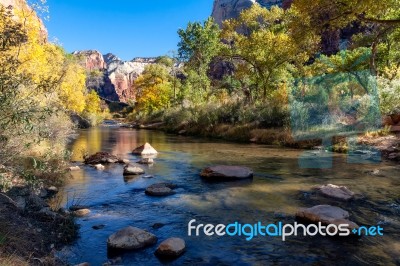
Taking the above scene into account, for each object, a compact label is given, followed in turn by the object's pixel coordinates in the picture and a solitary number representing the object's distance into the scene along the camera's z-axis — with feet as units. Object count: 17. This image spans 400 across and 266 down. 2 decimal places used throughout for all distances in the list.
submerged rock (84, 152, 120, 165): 56.39
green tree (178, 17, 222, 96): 143.43
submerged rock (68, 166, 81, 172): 48.35
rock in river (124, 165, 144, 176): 47.01
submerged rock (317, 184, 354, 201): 32.53
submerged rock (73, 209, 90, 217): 28.99
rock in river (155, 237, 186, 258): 21.11
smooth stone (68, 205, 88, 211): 30.34
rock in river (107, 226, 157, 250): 22.11
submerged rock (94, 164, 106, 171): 51.05
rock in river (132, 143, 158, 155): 67.98
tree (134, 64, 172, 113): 203.62
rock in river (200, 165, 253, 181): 42.96
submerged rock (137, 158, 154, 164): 56.93
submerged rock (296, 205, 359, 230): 24.92
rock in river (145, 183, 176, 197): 36.19
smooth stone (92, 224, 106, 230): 26.05
